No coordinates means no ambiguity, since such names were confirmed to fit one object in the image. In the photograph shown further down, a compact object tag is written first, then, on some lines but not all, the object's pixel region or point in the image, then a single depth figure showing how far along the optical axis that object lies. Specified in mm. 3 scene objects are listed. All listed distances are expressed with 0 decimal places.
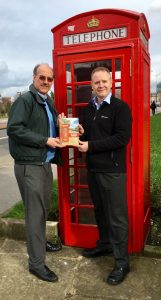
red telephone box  3488
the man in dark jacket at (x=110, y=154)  3203
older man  3238
